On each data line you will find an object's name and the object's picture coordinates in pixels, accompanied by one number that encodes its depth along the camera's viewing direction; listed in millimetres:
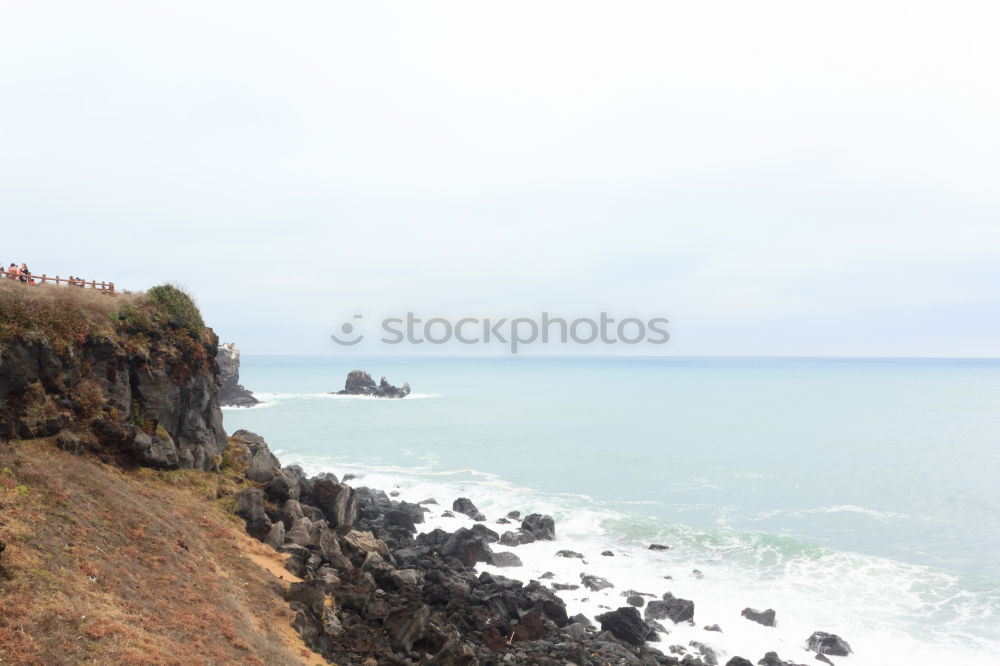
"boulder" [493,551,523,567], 36875
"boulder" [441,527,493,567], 36156
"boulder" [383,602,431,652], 21500
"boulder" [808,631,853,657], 27625
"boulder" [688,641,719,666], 26547
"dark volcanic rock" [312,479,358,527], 33844
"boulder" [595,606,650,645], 27406
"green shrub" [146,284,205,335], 31297
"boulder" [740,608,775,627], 30359
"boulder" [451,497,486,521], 48534
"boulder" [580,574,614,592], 34062
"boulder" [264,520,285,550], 26844
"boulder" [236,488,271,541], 27234
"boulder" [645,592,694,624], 30312
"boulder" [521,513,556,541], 43312
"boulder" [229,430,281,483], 32750
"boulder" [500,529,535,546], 41559
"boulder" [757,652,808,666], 26141
